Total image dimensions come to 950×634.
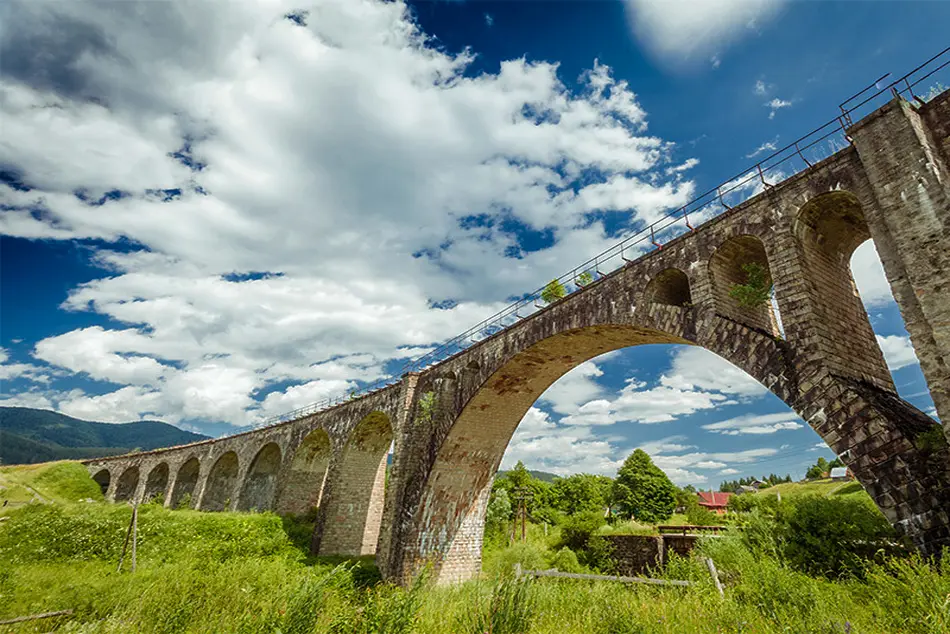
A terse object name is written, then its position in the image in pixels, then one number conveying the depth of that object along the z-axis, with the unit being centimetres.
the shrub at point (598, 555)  2142
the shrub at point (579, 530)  2430
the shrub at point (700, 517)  3236
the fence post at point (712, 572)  1052
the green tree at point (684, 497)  5086
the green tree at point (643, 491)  4141
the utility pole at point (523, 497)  2779
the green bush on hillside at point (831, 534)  1086
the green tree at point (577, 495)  4518
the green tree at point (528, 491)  3688
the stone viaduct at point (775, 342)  768
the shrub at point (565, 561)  2172
